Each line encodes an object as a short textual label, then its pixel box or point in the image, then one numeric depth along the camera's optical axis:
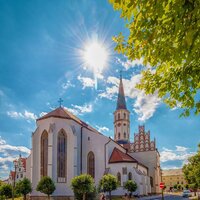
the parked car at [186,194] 49.09
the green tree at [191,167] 32.22
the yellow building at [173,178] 137.19
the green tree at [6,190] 38.22
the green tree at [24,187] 37.81
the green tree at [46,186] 36.84
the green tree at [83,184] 31.48
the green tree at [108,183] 37.19
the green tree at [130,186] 42.81
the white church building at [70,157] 41.06
